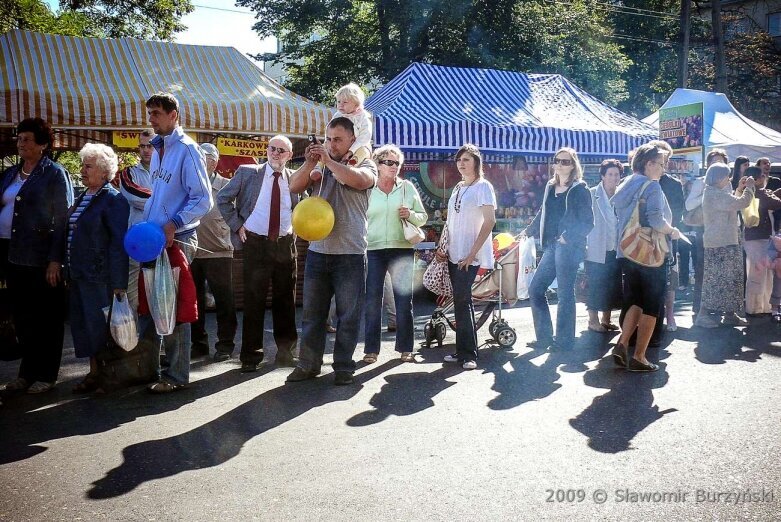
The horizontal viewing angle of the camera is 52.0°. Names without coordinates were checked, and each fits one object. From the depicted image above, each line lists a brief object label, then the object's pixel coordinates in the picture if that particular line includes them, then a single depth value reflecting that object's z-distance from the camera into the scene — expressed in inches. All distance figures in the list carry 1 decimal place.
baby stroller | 315.0
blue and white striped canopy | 564.1
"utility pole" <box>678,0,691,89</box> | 1012.5
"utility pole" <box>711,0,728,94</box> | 1065.5
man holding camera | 243.3
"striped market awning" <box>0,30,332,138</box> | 448.1
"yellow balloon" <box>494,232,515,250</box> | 342.0
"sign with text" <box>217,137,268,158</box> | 504.1
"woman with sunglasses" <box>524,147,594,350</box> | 302.2
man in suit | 266.1
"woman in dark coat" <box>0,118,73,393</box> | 233.8
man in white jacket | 226.5
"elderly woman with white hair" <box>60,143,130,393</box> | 227.1
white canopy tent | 707.4
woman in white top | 275.6
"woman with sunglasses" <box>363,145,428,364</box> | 282.8
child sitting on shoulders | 240.8
